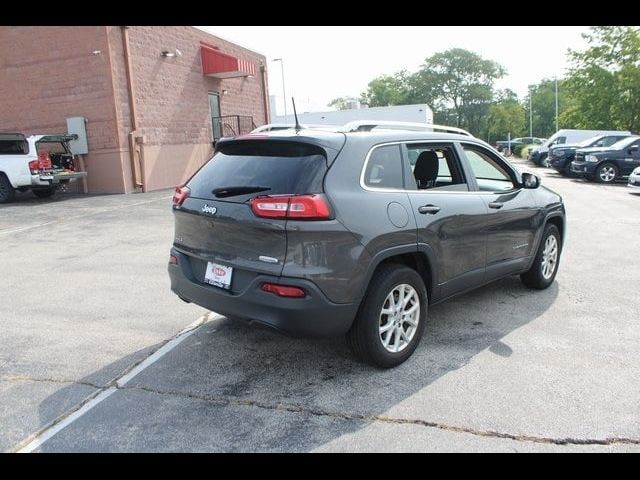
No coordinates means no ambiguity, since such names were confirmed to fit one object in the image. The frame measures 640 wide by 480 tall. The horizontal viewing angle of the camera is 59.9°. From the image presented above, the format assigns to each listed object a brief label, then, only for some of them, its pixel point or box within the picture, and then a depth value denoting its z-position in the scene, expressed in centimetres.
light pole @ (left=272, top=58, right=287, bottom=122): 3558
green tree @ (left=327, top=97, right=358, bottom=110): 10092
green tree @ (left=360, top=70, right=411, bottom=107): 9111
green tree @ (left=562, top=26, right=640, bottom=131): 3100
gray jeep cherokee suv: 348
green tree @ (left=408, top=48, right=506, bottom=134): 8531
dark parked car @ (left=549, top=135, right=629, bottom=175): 2123
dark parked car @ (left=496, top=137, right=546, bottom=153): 4595
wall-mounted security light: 1802
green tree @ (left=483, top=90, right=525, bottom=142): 7569
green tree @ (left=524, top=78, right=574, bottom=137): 9512
